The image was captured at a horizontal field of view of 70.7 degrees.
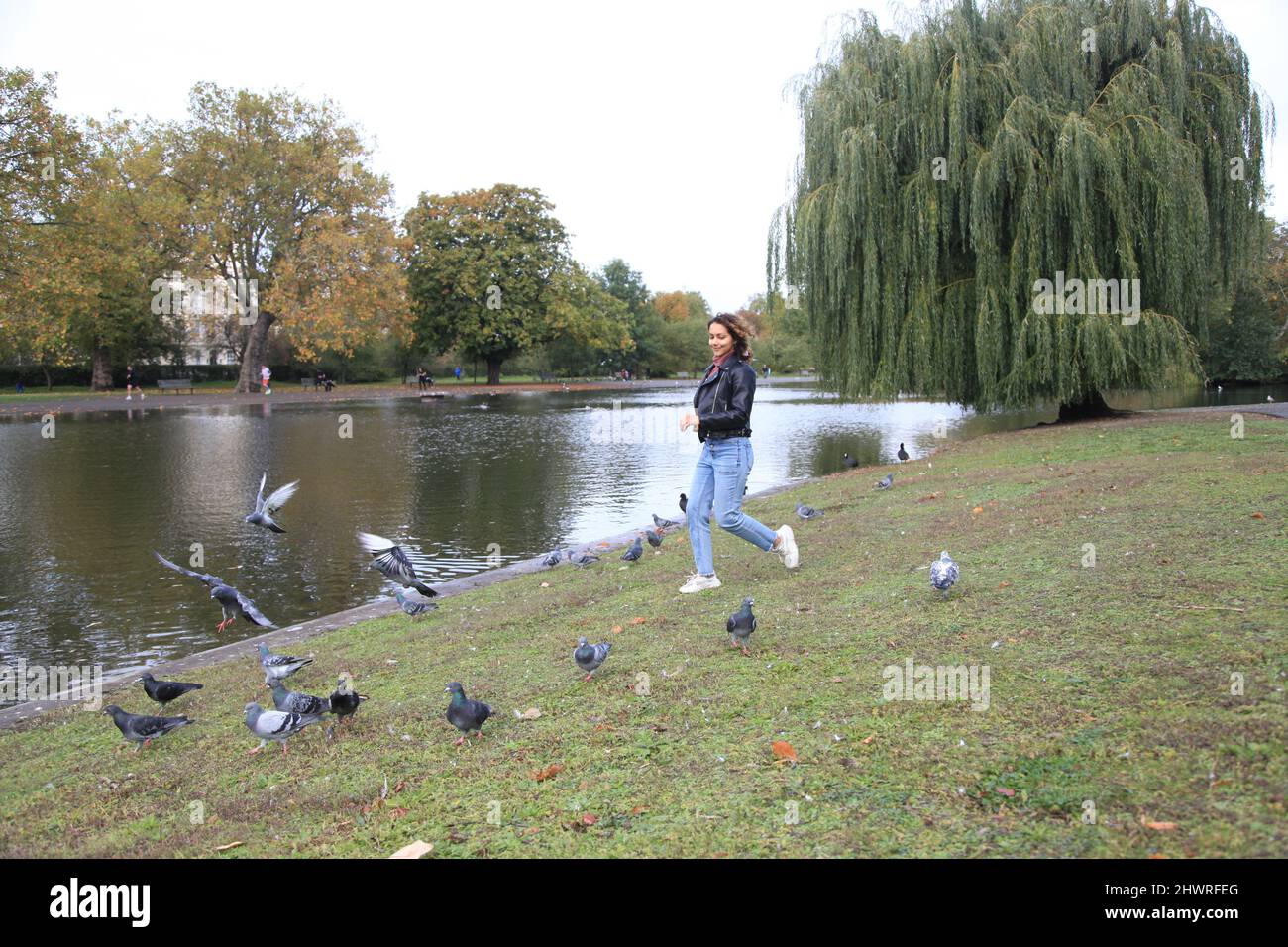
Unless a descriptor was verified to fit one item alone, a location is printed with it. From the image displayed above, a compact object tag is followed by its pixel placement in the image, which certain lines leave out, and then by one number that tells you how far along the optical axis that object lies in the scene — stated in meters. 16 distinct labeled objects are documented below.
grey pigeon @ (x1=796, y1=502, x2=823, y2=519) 12.48
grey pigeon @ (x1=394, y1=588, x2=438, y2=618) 9.03
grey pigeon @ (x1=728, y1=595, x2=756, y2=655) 6.29
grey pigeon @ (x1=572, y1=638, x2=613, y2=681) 6.18
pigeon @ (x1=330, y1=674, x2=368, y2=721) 5.73
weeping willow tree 18.50
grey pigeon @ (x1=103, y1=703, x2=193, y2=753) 5.77
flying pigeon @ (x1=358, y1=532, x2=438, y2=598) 9.59
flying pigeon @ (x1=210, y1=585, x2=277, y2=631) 8.88
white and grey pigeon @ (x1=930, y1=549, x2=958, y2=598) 7.05
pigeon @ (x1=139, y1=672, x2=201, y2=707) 6.56
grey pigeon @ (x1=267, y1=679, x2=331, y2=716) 5.59
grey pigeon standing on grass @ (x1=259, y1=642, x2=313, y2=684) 6.73
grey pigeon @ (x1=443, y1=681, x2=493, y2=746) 5.30
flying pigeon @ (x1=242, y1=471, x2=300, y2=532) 10.96
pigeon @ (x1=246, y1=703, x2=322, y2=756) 5.43
